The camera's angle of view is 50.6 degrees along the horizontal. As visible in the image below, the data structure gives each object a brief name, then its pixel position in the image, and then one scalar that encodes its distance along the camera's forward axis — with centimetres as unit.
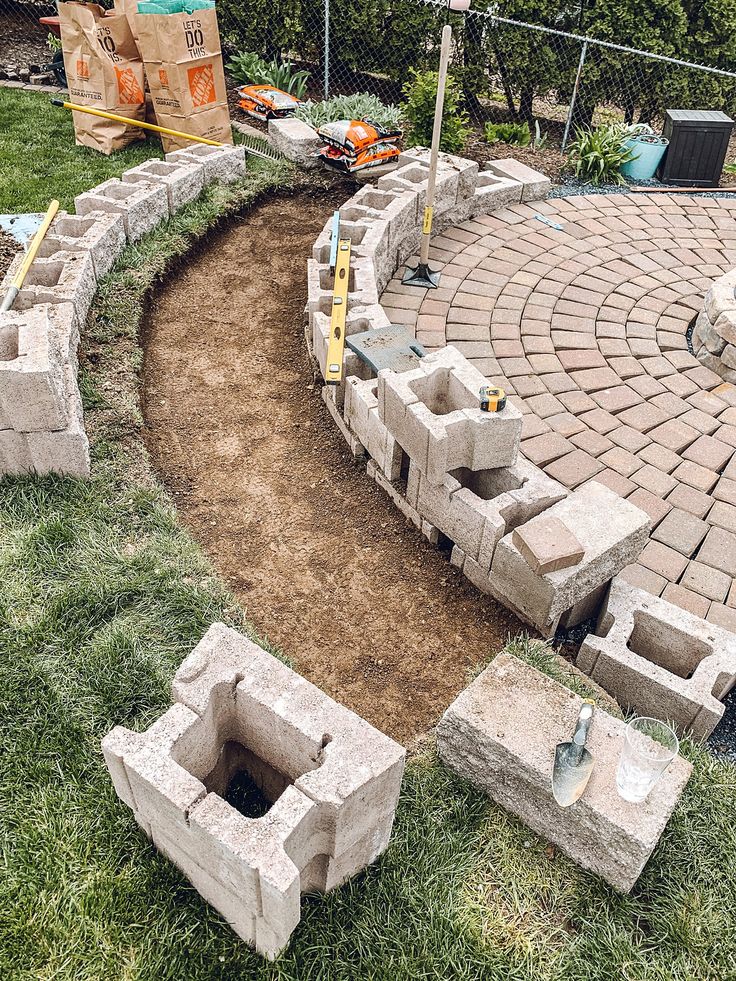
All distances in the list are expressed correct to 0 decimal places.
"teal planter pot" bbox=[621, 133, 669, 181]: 868
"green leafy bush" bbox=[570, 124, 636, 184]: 859
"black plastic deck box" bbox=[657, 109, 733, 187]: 843
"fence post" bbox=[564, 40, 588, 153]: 889
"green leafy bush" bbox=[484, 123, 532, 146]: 952
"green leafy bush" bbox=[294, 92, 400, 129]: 916
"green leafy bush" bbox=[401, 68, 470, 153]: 838
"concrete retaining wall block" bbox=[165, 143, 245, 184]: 766
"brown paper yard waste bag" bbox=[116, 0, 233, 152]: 750
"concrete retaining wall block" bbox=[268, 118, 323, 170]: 837
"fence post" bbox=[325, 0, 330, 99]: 935
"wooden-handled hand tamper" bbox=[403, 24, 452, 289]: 541
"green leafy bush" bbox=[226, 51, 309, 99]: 1025
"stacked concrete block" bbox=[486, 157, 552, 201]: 798
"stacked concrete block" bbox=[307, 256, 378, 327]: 549
